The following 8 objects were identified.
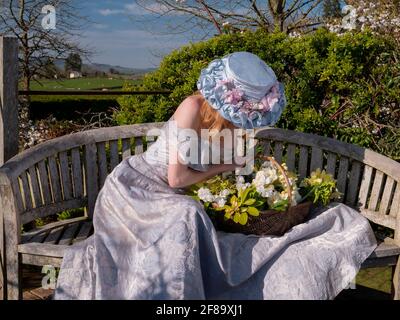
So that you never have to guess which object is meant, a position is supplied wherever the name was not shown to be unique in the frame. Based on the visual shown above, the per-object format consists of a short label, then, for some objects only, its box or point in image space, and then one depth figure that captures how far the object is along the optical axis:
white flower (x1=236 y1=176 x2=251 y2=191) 2.89
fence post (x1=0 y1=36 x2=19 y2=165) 3.16
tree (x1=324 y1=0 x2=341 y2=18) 10.09
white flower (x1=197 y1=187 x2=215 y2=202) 2.82
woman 2.48
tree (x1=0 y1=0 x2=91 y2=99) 7.20
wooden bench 2.86
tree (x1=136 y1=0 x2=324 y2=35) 8.98
